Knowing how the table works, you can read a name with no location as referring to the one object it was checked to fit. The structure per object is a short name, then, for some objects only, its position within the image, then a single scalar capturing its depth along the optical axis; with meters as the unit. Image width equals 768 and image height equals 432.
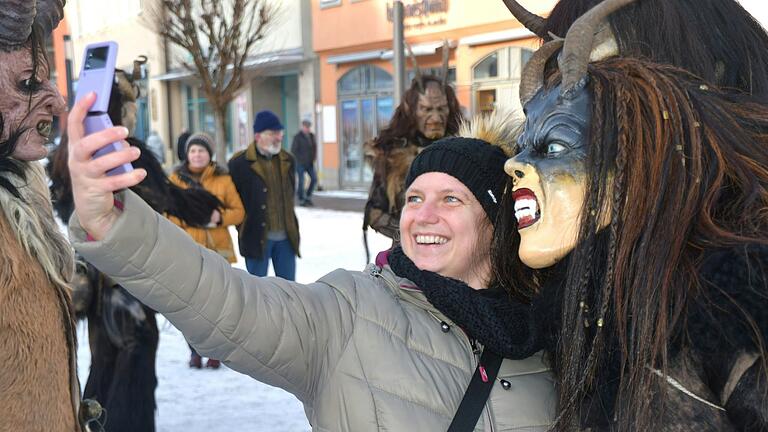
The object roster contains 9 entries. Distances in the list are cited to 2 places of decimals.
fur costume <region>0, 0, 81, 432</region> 1.50
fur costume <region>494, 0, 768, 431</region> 1.18
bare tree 12.74
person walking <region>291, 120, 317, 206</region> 15.55
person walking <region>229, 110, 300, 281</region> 6.16
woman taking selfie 1.46
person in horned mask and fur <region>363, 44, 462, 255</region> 4.85
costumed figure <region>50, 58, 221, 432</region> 3.61
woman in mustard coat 5.52
